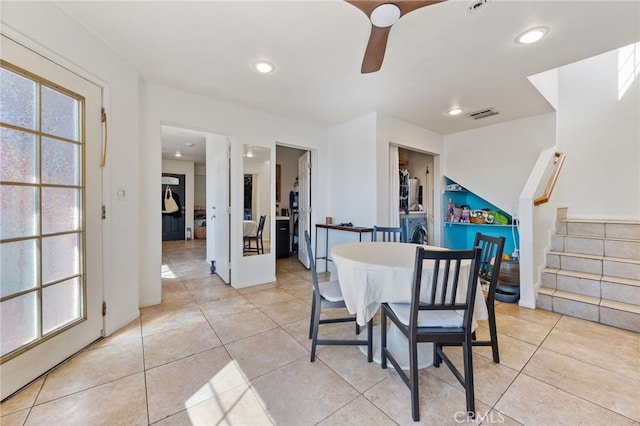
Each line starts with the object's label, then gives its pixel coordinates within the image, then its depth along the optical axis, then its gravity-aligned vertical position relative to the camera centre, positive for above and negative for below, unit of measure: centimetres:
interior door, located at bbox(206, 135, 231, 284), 350 +8
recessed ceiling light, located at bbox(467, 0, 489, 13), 159 +136
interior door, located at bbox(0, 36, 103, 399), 144 -4
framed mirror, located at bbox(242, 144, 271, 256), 340 +14
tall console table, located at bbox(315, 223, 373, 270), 338 -29
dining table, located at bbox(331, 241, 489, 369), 152 -46
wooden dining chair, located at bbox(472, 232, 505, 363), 171 -63
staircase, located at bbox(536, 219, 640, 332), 234 -69
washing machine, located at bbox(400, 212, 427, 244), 438 -28
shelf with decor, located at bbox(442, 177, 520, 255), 413 -16
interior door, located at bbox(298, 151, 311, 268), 428 +18
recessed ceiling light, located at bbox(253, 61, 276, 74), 229 +137
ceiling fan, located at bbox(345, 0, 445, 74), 138 +116
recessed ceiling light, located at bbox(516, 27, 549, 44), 185 +137
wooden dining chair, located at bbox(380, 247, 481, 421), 129 -63
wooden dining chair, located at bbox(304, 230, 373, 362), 177 -70
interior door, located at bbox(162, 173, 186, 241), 739 -12
